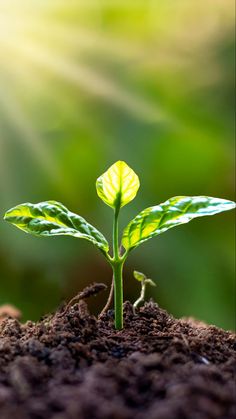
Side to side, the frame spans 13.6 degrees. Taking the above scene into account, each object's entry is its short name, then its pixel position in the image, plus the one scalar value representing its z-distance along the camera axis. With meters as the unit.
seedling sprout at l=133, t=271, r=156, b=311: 0.44
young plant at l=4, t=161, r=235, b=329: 0.41
